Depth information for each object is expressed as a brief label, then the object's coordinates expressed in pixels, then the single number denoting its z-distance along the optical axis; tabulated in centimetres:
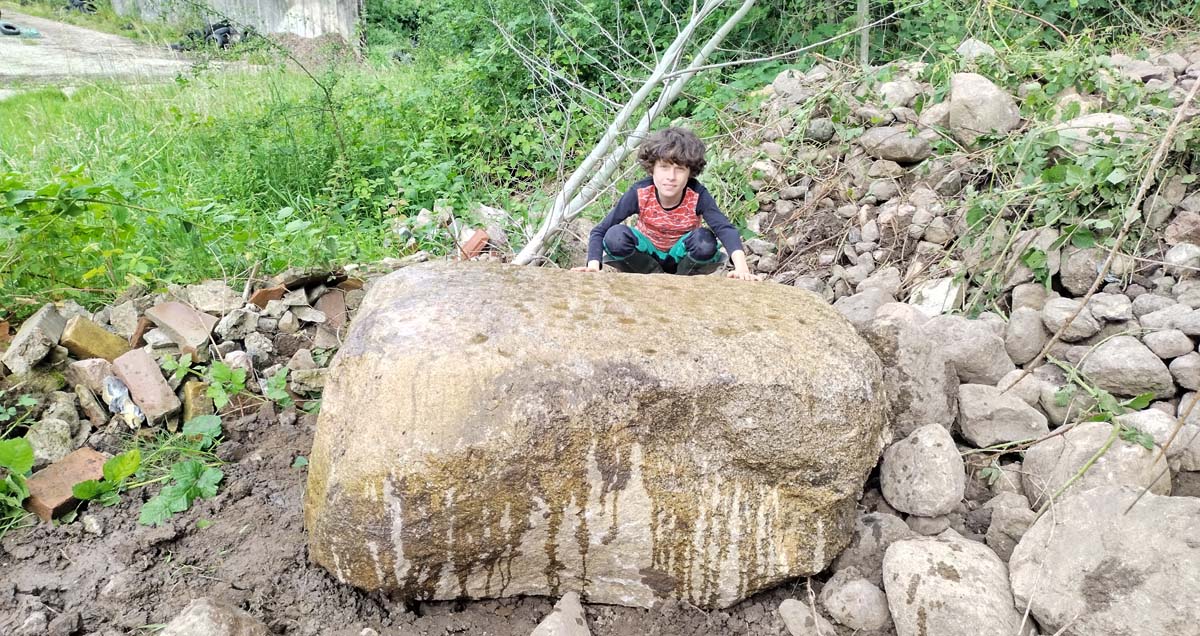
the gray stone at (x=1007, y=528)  210
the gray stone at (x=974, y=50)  455
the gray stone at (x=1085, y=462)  209
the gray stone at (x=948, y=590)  188
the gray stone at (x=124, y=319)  305
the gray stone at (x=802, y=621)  204
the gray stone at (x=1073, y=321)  282
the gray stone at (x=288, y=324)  319
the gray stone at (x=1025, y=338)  281
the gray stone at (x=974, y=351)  266
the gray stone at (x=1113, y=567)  173
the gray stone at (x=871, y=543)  219
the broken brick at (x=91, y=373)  276
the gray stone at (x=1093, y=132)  328
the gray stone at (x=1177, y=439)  217
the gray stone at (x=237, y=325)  306
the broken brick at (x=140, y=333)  300
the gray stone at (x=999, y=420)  239
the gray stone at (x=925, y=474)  217
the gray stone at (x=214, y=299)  317
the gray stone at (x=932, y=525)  221
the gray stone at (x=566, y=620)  192
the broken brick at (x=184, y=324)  299
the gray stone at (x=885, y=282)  354
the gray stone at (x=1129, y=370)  250
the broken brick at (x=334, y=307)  333
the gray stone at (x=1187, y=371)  247
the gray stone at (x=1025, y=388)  253
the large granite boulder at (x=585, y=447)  189
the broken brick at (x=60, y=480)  236
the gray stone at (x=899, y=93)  452
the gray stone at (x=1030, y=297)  314
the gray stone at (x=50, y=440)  257
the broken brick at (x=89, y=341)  286
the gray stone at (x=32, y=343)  271
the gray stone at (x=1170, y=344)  255
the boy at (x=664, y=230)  311
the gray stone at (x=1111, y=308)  283
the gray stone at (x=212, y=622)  179
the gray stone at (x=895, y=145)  415
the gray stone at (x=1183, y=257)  296
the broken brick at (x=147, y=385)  274
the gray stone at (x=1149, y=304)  281
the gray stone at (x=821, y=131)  456
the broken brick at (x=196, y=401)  278
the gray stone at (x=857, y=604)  202
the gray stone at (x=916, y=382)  243
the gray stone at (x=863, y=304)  306
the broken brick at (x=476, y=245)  424
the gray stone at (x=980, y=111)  400
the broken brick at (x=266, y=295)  322
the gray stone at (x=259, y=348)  305
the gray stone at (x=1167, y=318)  265
